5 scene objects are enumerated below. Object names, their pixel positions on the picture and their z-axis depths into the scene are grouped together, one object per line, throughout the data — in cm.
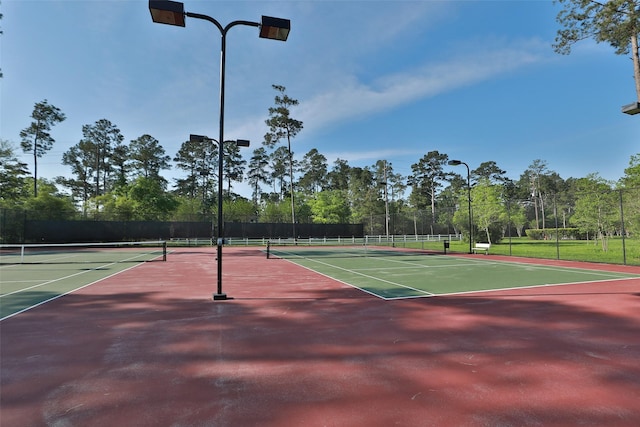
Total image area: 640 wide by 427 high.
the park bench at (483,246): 2048
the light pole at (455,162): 2008
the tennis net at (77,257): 1738
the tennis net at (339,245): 2191
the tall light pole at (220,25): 598
